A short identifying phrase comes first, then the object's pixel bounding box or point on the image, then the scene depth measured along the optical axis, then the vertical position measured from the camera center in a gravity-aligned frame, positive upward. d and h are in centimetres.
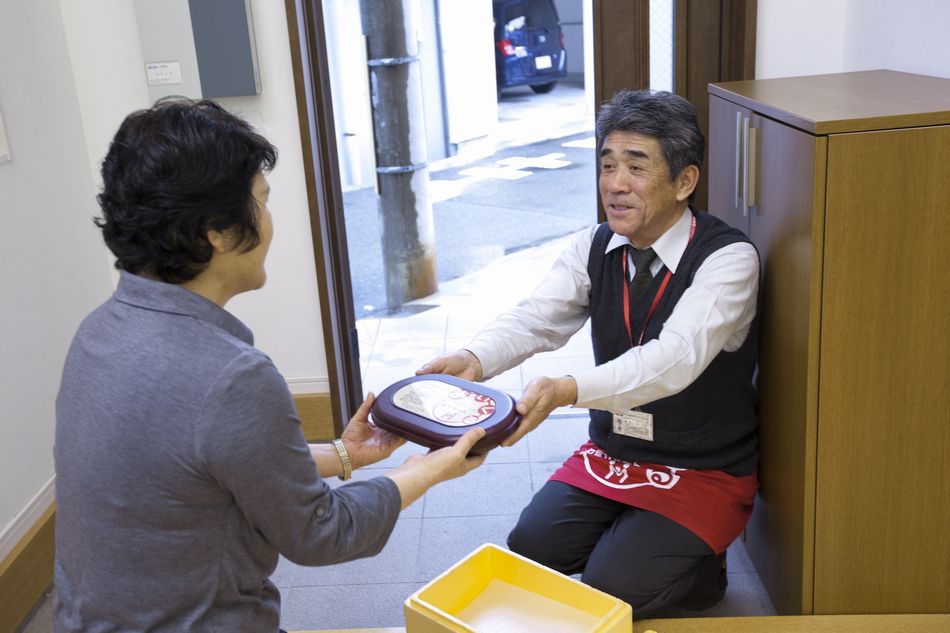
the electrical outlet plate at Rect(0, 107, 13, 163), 251 -25
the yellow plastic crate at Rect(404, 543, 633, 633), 163 -101
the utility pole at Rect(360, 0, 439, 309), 441 -61
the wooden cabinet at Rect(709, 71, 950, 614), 167 -62
